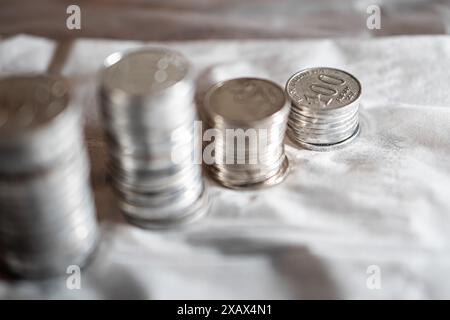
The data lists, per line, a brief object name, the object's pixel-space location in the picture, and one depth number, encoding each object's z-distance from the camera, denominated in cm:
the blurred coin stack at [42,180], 25
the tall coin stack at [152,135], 27
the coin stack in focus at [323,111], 31
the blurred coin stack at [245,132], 29
